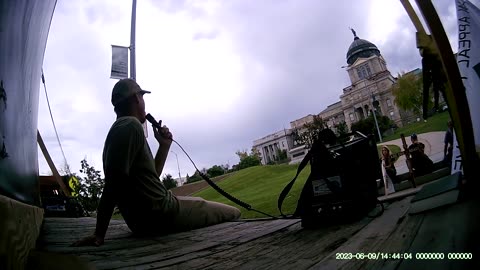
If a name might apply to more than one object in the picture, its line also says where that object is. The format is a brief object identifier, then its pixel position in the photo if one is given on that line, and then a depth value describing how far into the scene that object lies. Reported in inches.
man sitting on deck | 55.8
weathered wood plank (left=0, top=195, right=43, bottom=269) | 22.6
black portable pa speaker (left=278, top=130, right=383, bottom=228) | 49.7
